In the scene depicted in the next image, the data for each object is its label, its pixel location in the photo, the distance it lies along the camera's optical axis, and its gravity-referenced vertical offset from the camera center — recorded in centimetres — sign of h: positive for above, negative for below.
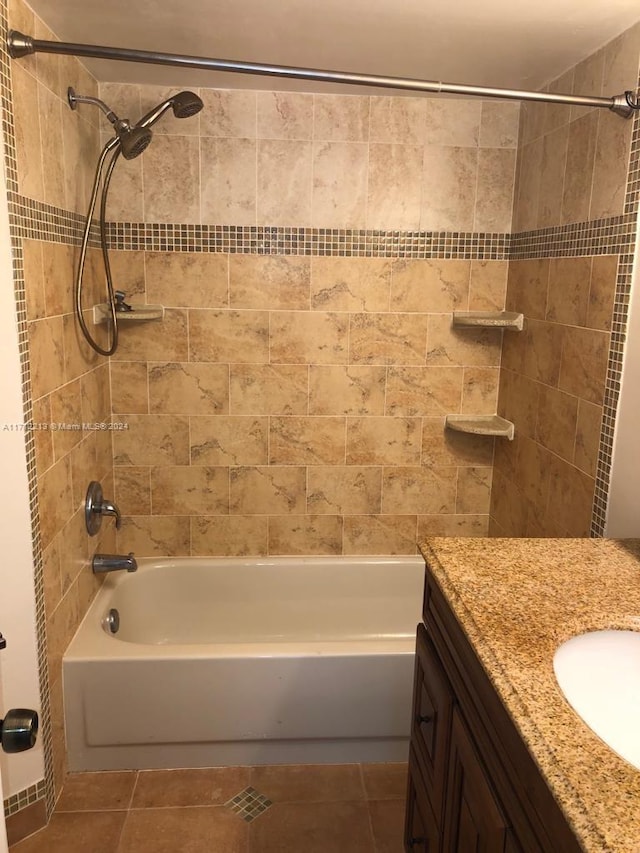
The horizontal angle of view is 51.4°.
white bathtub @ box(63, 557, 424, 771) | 210 -129
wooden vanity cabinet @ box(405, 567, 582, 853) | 93 -77
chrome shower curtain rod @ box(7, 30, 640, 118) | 165 +56
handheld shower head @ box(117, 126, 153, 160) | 207 +47
